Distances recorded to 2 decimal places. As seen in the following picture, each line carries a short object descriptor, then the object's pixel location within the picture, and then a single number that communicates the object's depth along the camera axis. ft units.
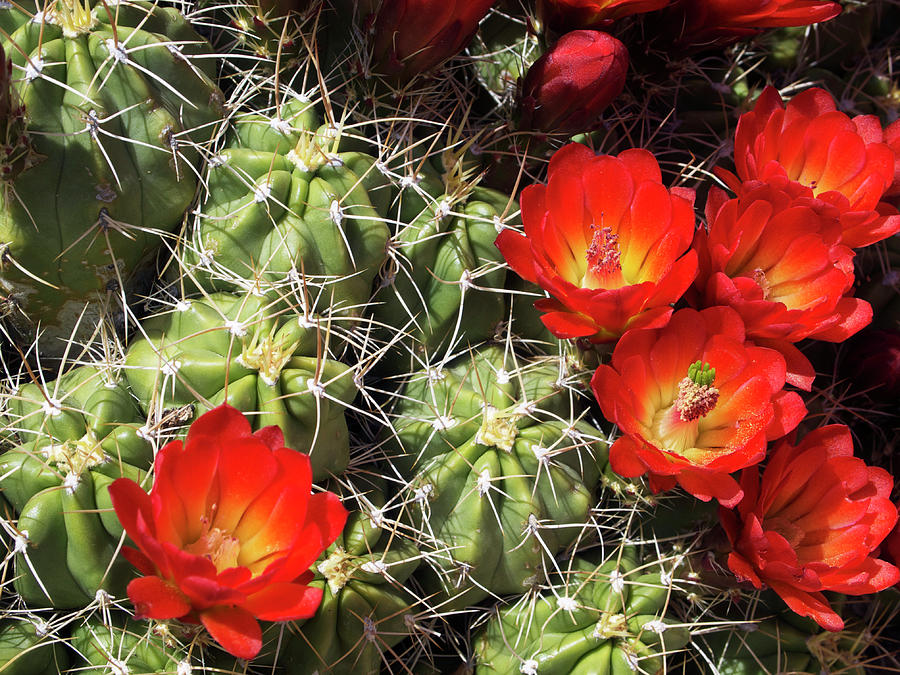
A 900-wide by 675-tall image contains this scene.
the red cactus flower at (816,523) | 1.28
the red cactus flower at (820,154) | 1.35
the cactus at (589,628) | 1.35
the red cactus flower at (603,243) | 1.27
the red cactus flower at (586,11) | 1.35
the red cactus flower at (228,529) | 1.13
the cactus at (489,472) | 1.33
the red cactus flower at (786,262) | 1.29
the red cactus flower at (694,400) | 1.25
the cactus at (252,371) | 1.25
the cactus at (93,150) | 1.27
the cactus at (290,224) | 1.31
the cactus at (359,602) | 1.28
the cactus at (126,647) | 1.25
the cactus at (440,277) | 1.37
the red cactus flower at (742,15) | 1.37
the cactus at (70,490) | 1.23
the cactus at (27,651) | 1.24
